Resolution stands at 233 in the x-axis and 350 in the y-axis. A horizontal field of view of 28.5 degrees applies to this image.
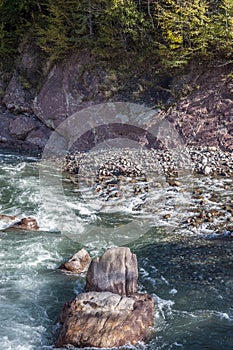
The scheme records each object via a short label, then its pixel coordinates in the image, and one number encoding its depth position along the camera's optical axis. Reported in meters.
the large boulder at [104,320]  6.26
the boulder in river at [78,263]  8.57
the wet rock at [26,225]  10.68
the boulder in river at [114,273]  7.36
